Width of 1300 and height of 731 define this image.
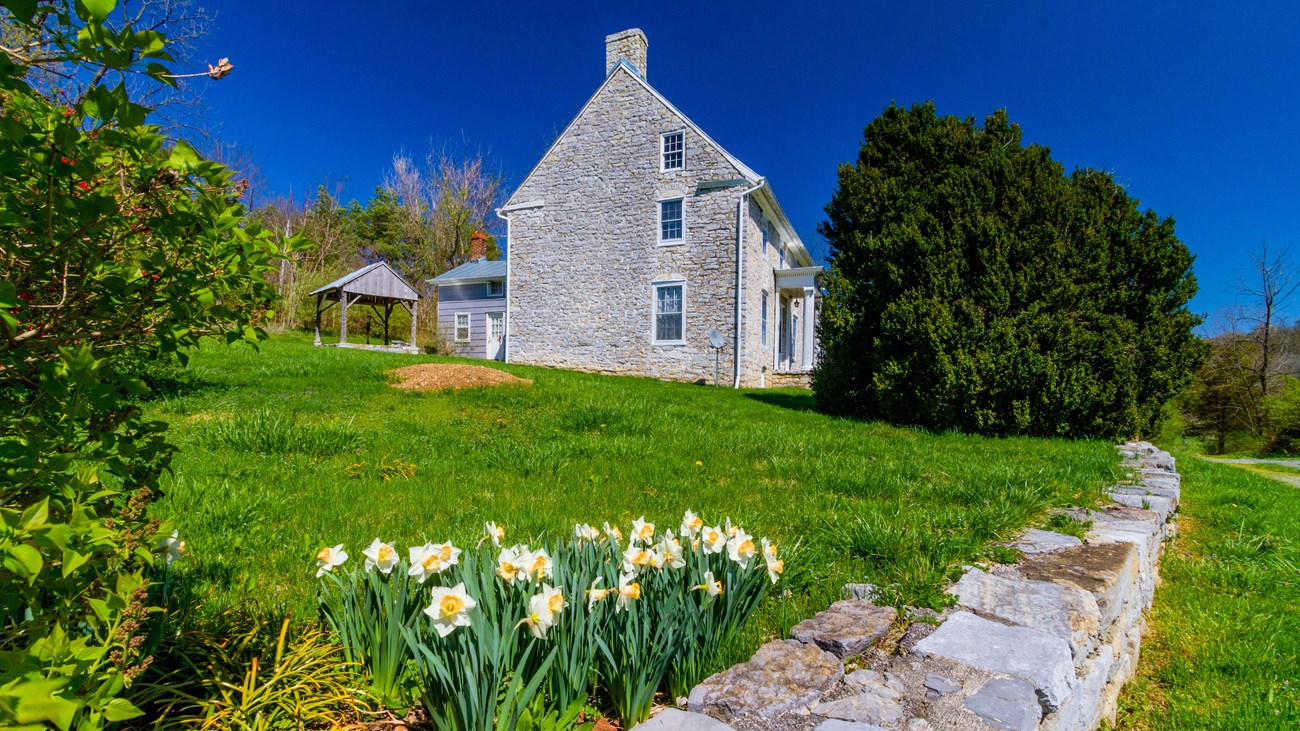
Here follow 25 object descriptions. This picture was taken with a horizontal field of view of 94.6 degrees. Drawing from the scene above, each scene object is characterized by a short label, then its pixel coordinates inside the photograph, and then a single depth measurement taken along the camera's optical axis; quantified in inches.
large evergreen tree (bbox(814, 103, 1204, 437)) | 298.7
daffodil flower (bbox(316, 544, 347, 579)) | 72.4
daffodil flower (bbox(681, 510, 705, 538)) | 85.4
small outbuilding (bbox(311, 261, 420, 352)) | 742.5
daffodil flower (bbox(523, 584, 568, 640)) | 57.6
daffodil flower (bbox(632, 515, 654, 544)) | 79.7
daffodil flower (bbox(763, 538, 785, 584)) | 81.4
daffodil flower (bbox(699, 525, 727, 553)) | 80.5
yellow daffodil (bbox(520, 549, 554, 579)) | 64.4
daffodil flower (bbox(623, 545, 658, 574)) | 71.5
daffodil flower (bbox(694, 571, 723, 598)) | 72.6
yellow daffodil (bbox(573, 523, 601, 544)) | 80.5
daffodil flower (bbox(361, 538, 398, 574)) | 67.9
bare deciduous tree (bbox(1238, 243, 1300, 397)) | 745.6
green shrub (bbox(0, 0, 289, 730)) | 31.2
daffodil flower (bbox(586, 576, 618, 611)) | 64.5
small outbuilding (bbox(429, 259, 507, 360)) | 796.6
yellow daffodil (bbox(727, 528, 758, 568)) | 78.7
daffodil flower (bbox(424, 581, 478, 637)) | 54.9
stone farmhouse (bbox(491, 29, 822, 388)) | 588.1
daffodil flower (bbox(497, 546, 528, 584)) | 63.7
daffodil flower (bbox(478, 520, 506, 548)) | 77.3
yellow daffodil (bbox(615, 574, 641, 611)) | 64.5
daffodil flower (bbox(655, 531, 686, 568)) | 74.5
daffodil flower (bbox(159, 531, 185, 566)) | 65.4
